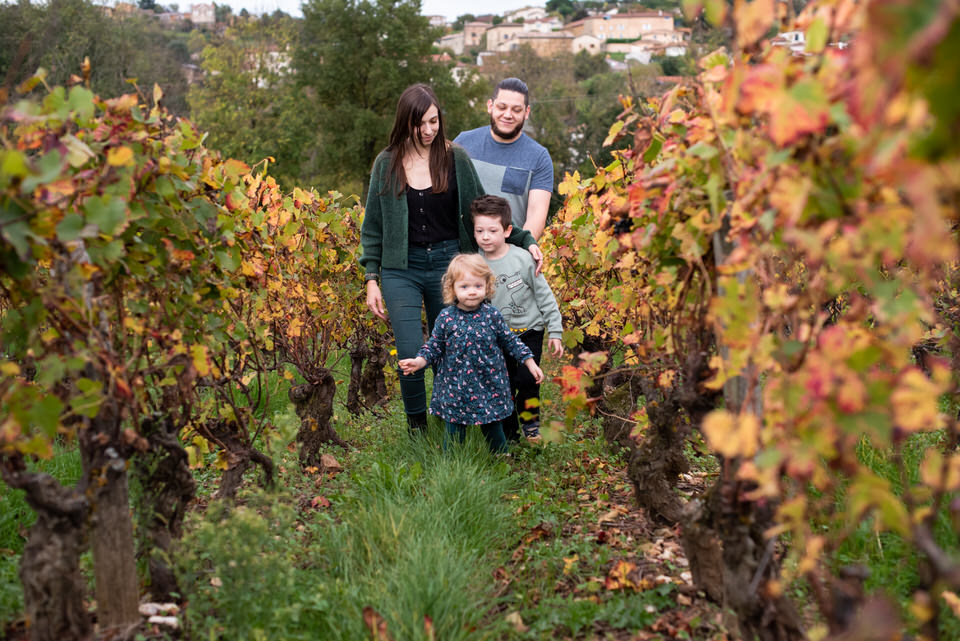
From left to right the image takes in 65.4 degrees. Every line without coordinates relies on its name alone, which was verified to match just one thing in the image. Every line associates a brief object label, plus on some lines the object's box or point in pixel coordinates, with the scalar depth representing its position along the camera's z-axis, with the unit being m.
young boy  4.24
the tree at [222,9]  64.62
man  4.62
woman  4.18
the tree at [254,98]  31.72
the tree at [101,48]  33.53
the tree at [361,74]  34.69
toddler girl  4.04
